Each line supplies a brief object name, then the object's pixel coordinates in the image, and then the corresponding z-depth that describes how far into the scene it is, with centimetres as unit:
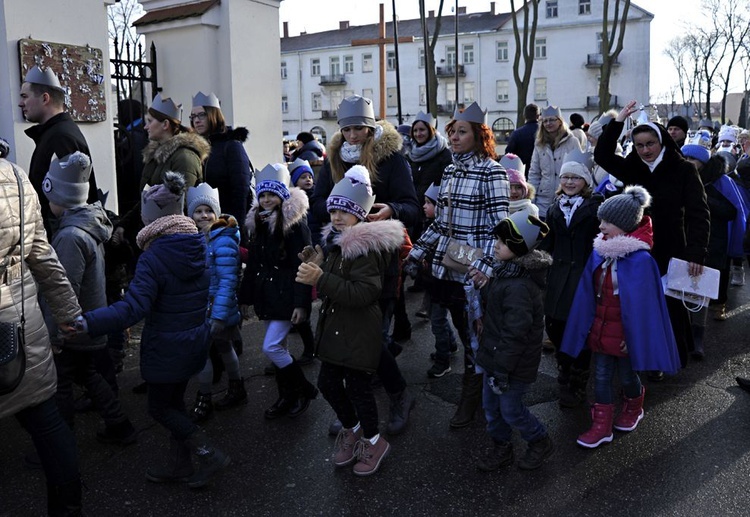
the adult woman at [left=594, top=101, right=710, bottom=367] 468
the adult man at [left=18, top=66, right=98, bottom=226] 477
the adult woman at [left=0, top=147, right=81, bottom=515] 289
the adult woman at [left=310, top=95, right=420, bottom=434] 470
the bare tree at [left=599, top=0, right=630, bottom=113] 2523
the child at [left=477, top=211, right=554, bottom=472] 363
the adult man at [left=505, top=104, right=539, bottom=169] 889
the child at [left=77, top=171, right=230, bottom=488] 356
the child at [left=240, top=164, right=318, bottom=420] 445
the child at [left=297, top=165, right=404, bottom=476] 364
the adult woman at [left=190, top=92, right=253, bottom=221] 614
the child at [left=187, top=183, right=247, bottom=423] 443
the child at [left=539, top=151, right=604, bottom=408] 476
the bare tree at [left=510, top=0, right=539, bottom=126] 2676
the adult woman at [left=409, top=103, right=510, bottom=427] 441
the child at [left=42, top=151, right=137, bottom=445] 395
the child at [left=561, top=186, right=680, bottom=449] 403
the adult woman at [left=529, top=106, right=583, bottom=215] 754
